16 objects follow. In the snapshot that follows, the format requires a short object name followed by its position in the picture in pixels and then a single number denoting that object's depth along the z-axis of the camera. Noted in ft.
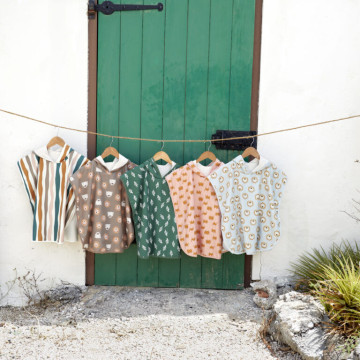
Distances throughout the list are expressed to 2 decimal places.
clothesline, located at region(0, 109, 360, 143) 10.52
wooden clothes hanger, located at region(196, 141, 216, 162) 10.69
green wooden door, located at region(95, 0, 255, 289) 10.85
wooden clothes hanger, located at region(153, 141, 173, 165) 10.43
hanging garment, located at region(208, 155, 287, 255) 10.36
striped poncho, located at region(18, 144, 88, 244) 10.46
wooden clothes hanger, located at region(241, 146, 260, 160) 10.48
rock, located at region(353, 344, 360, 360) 7.31
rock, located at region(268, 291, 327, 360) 8.10
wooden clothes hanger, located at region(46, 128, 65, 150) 10.56
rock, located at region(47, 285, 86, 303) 10.88
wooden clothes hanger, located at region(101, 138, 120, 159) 10.56
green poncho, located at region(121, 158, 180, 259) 10.37
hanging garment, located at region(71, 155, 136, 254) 10.36
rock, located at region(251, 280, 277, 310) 10.33
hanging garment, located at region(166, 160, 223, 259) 10.36
